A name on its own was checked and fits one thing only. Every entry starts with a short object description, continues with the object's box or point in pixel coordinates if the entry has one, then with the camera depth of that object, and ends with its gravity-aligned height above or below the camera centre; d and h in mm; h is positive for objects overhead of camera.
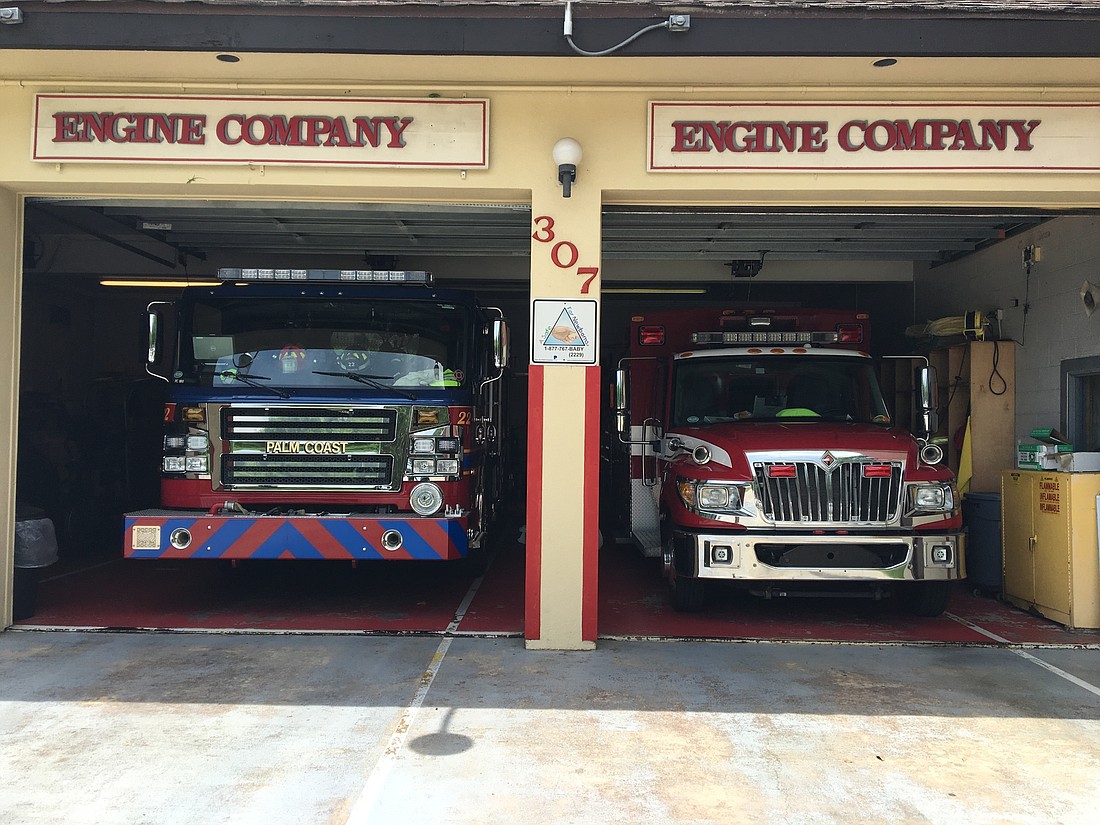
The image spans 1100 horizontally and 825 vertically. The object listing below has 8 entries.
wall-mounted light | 6020 +1883
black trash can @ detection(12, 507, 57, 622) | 6742 -981
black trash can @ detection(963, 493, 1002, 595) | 7992 -982
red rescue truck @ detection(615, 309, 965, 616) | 6426 -355
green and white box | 7148 -161
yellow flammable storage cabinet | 6797 -876
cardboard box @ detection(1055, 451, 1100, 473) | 6891 -200
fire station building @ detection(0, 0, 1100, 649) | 5418 +2180
